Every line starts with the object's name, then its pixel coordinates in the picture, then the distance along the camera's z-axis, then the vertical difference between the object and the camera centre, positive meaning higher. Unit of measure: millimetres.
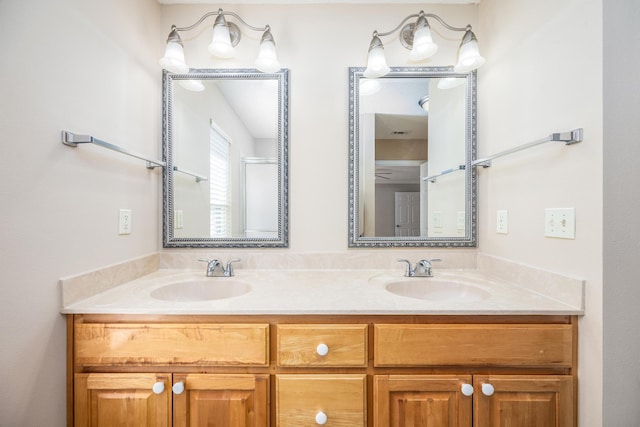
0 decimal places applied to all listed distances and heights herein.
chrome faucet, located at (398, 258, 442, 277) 1372 -273
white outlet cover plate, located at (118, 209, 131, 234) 1206 -39
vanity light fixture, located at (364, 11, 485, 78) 1314 +772
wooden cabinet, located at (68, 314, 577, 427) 938 -534
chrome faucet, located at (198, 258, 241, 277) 1371 -272
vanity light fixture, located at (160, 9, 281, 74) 1339 +788
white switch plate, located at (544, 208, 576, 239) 926 -30
